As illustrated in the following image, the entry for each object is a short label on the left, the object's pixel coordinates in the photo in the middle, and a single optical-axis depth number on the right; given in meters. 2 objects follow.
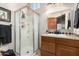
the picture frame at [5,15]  0.89
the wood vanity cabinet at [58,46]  0.87
